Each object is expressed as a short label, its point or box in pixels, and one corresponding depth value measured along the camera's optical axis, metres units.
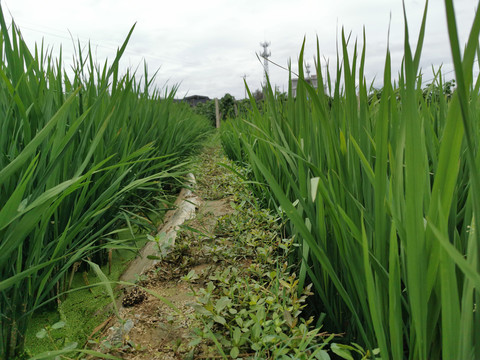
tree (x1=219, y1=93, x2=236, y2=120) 20.75
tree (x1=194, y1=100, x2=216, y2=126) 20.39
